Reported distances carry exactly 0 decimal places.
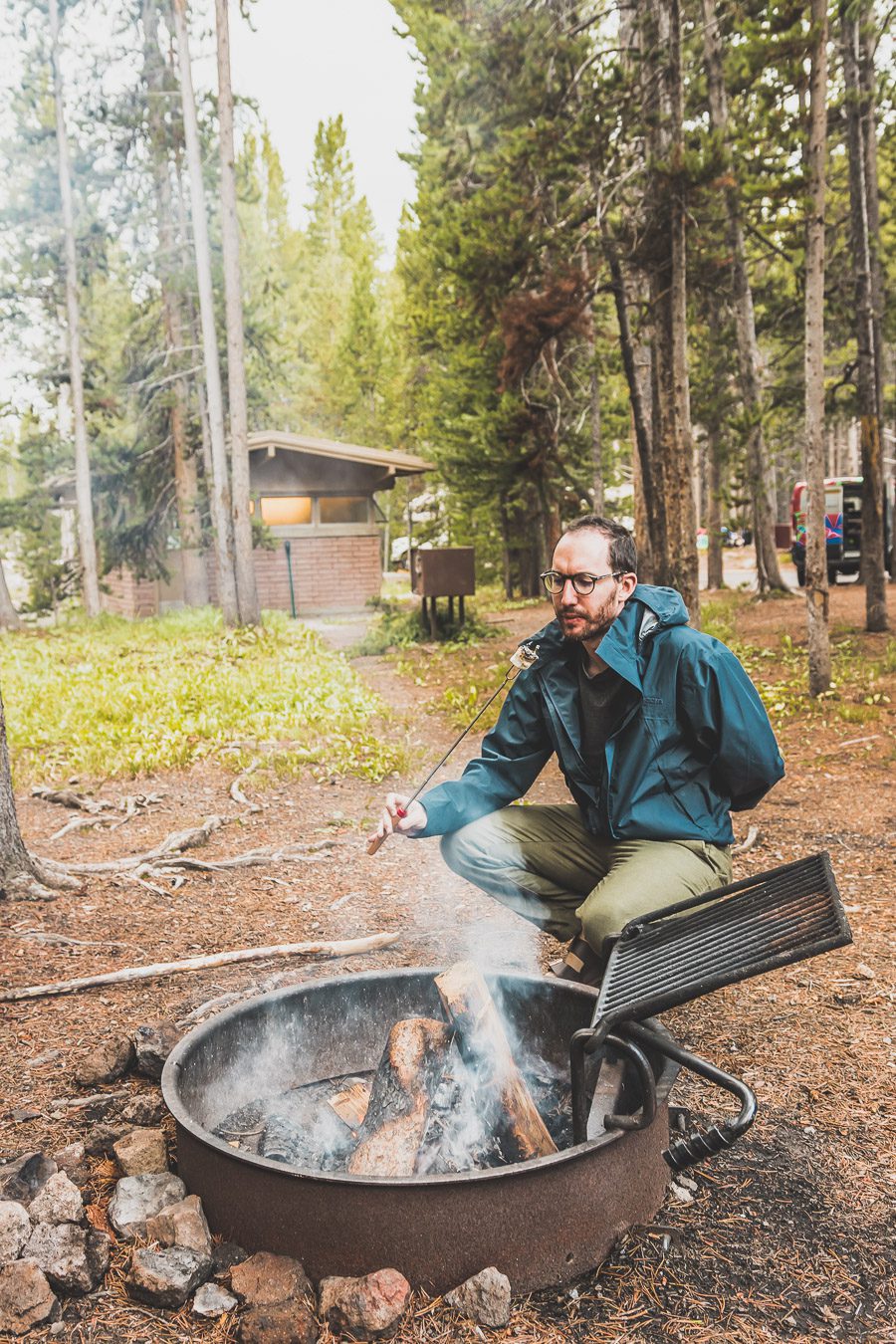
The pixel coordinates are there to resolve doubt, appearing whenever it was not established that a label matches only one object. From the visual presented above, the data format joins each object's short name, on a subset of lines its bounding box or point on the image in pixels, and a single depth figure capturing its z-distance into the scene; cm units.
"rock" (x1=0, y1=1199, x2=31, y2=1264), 242
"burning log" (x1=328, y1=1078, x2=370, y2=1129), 308
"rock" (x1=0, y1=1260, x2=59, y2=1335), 229
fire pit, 233
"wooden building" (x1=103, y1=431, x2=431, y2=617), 2388
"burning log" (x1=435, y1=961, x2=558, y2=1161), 277
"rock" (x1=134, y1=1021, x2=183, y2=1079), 342
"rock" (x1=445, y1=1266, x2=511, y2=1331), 232
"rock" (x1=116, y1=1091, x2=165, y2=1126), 311
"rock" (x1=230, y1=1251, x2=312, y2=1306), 232
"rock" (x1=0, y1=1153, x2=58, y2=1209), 266
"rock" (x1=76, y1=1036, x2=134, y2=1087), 338
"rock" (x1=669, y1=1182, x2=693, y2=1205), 282
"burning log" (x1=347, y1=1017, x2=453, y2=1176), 269
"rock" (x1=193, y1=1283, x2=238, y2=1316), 234
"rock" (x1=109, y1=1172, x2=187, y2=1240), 259
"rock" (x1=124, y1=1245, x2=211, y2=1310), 236
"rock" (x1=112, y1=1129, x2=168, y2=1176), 283
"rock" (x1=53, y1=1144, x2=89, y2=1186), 283
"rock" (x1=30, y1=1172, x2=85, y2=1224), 255
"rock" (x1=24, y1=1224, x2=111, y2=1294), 240
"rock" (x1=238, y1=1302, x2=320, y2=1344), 223
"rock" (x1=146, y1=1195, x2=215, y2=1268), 250
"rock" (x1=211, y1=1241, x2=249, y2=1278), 247
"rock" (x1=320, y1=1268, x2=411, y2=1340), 227
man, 317
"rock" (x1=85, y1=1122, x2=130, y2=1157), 295
